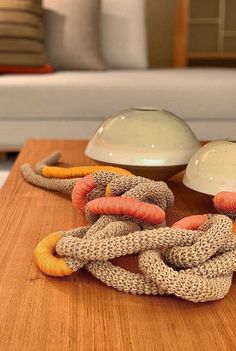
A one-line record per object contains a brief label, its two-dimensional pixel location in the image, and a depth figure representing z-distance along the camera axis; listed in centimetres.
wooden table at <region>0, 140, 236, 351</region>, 55
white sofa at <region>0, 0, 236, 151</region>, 262
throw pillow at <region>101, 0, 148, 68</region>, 326
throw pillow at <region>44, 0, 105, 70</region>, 308
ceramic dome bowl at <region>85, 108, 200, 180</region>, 115
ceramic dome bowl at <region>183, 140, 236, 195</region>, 99
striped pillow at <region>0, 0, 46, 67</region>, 286
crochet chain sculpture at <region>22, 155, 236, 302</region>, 64
